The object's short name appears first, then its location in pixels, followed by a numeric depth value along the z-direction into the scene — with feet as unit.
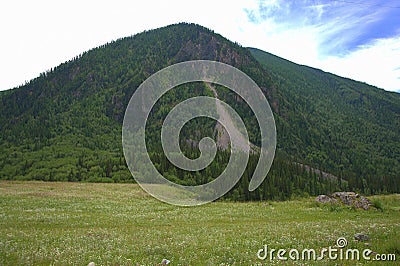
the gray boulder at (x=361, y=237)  48.45
